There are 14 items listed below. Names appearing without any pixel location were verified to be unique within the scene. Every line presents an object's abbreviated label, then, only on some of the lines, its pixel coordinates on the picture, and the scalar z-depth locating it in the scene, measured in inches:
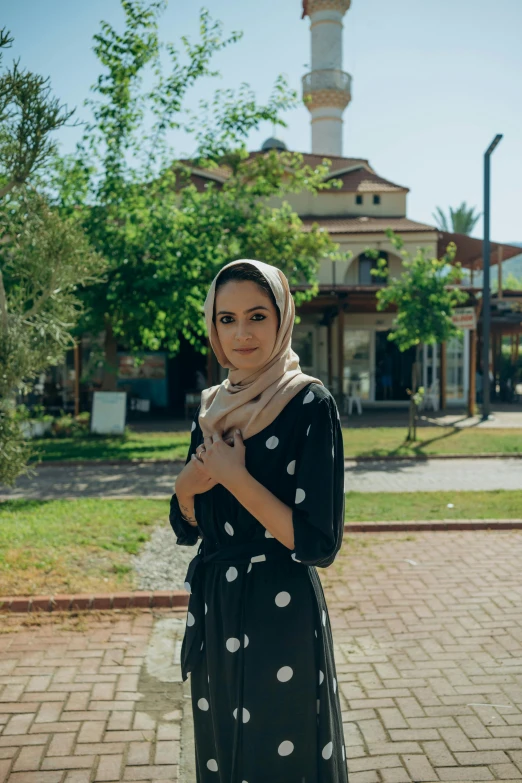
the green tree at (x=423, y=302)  639.1
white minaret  1616.6
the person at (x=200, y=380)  993.4
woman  80.0
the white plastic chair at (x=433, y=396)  924.6
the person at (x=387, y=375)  1003.9
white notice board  669.9
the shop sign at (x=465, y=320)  715.4
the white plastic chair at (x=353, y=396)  892.6
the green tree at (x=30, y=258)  233.0
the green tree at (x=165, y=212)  561.6
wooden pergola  1053.0
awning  1084.5
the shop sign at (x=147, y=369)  986.1
